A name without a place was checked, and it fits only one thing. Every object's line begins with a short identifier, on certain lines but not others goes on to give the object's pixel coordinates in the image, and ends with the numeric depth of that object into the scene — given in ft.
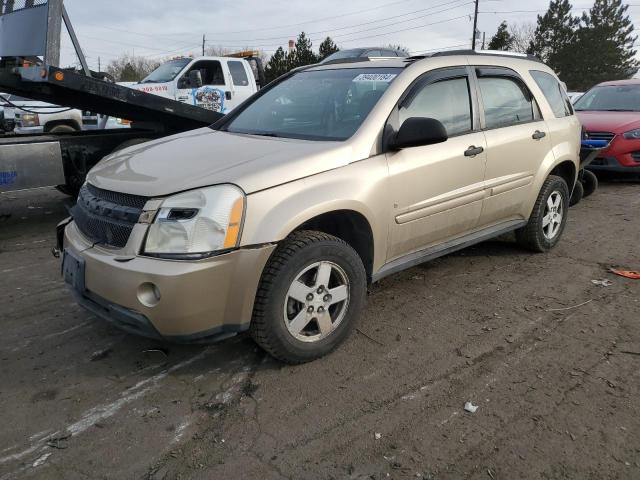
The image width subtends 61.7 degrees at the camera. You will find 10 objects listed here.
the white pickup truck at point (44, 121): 42.60
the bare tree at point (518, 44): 179.73
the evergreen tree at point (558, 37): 162.30
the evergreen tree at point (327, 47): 122.81
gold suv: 8.91
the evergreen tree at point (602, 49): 160.45
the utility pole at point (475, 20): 147.58
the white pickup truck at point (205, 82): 35.68
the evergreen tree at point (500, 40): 143.13
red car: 28.35
